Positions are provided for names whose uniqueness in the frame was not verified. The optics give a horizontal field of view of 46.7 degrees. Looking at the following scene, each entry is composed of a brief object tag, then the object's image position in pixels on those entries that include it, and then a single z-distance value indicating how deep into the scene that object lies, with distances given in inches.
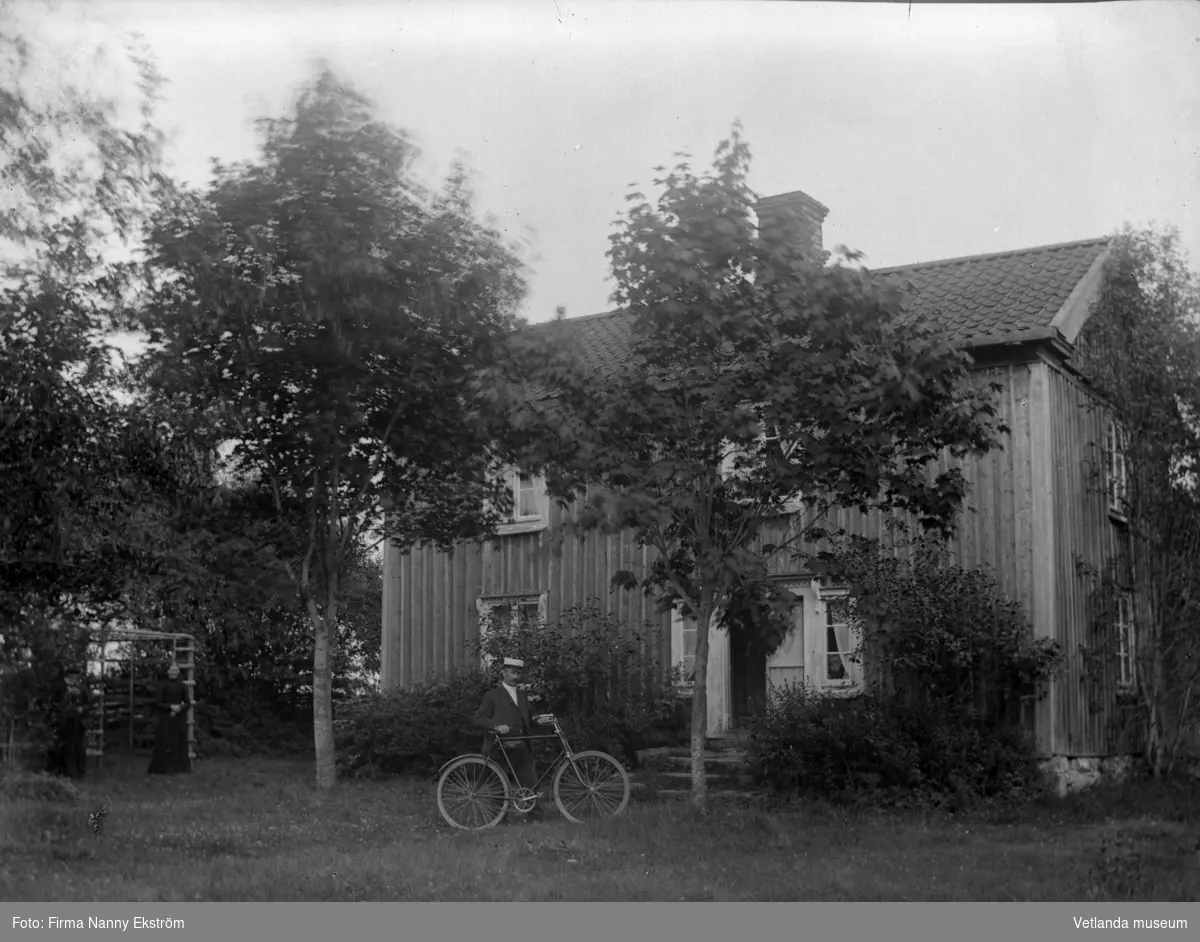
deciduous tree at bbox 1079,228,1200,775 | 666.8
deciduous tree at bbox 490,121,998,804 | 485.7
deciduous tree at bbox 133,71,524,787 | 573.3
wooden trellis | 854.2
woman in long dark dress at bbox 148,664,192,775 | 795.4
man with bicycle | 503.2
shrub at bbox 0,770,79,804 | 496.1
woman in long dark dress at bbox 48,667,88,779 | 631.2
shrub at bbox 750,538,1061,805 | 586.6
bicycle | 496.1
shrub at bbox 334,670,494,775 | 715.4
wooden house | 641.6
